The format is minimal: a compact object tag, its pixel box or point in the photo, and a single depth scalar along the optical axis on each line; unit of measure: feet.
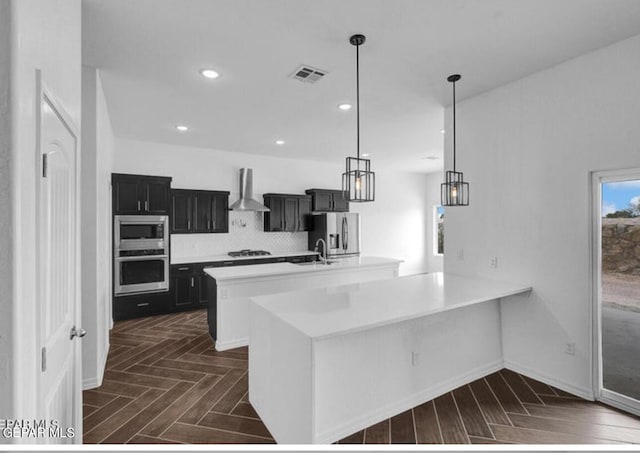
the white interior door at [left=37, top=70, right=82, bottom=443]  4.42
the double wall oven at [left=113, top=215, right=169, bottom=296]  15.61
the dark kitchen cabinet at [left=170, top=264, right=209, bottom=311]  17.18
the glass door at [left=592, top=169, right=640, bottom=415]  8.78
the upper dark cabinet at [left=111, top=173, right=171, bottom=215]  15.66
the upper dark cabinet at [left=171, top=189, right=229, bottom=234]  18.29
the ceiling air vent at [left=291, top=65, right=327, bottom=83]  9.89
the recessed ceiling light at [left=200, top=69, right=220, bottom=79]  9.96
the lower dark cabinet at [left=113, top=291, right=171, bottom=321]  15.75
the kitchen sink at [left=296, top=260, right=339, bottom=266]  15.58
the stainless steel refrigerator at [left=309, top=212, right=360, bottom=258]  22.09
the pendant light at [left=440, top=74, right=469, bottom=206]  9.98
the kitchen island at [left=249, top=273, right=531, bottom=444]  7.06
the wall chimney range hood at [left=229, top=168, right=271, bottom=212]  20.17
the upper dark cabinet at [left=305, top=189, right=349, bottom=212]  22.99
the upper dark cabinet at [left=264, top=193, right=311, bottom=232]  21.36
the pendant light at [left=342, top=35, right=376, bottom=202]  8.21
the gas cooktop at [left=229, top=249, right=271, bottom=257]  20.12
